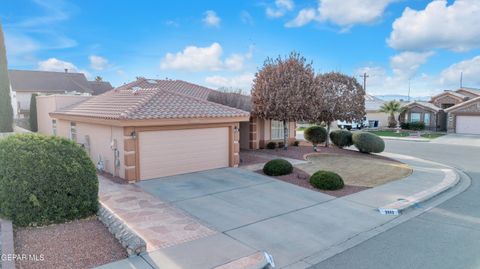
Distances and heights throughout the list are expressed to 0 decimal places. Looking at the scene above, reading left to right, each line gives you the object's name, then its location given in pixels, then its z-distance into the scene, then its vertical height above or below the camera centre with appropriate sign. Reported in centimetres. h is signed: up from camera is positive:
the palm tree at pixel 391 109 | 4338 +89
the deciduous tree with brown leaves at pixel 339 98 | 2038 +115
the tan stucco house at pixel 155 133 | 1162 -66
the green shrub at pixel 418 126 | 4175 -139
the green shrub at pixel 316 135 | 2172 -130
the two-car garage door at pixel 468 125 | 3697 -114
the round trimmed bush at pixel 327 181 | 1112 -231
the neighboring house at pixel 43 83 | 3881 +440
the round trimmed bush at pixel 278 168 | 1294 -211
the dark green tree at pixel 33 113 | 2594 +36
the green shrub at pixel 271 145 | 2042 -185
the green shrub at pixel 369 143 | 2023 -174
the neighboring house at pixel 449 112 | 3719 +36
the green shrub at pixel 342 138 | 2197 -155
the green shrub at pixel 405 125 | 4265 -135
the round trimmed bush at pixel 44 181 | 693 -143
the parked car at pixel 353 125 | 4113 -131
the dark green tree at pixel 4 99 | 2314 +137
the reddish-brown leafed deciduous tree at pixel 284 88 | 1761 +156
